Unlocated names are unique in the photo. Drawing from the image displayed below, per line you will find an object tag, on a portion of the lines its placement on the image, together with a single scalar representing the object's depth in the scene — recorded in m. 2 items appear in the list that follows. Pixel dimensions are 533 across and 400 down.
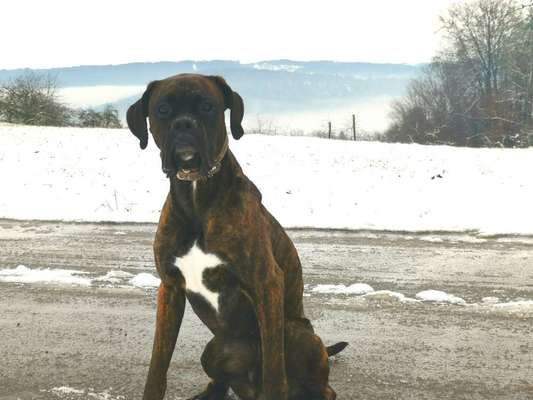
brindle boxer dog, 2.36
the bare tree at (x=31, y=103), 23.08
